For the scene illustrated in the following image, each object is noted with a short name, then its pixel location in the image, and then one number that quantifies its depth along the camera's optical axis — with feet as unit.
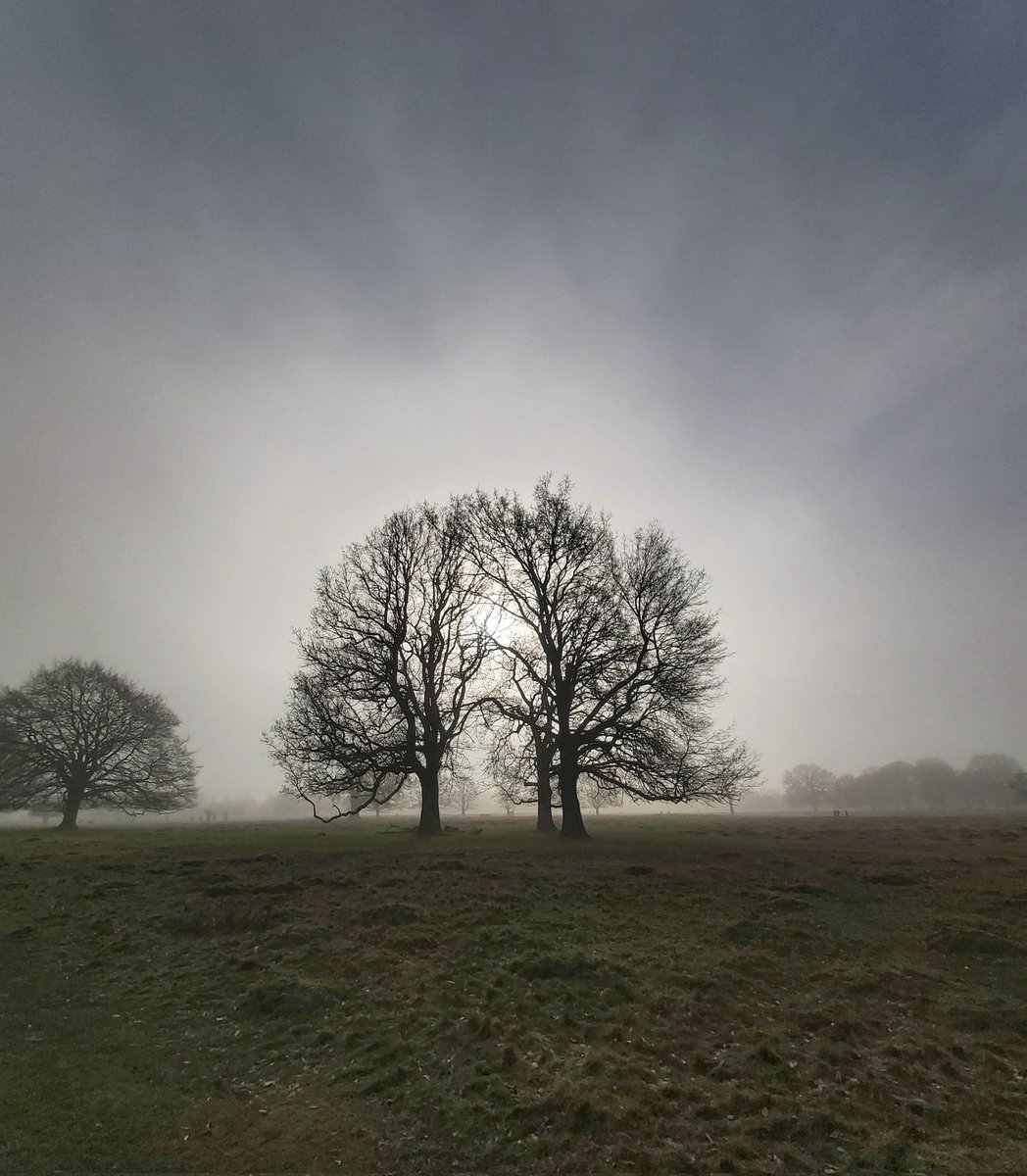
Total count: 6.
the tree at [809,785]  506.48
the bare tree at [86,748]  151.94
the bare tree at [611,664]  94.73
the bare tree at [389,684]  97.25
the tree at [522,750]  103.60
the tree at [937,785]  477.36
